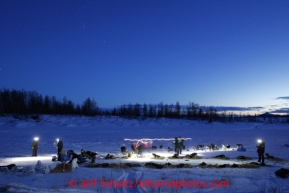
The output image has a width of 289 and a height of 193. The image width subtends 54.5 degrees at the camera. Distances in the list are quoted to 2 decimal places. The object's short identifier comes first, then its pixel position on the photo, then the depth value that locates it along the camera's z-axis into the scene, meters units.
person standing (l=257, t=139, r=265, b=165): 17.36
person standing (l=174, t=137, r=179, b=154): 22.03
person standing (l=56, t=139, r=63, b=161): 19.36
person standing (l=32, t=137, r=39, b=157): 20.58
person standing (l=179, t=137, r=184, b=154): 22.01
